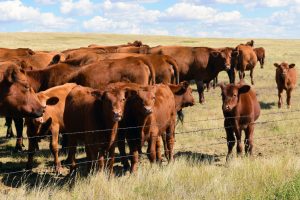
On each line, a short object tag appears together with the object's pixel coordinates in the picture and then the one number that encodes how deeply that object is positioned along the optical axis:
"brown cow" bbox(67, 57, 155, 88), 9.72
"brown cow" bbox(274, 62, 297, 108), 14.37
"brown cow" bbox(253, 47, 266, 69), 27.86
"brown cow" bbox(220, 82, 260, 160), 8.20
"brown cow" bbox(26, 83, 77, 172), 7.88
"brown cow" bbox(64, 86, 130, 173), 6.64
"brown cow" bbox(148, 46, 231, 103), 15.22
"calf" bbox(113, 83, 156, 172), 6.98
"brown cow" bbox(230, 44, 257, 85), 20.32
